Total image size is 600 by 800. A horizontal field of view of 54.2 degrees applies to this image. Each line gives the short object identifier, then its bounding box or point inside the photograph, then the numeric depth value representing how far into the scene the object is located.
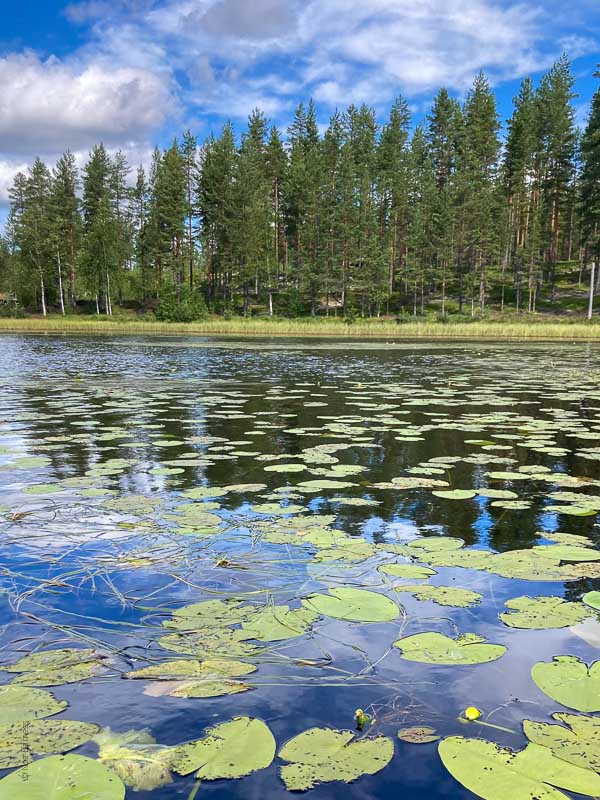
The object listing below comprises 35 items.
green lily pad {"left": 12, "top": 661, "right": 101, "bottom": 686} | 1.88
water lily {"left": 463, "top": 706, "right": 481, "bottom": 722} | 1.71
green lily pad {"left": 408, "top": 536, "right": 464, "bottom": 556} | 3.12
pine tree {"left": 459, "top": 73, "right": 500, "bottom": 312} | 44.22
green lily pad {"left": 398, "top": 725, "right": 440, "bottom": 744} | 1.66
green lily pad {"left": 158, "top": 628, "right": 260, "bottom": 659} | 2.06
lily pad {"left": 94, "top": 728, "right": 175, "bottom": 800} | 1.50
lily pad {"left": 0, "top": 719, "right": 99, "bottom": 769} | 1.51
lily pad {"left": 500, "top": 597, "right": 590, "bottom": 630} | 2.29
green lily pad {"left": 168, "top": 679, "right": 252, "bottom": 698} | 1.85
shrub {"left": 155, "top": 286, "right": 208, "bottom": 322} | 43.81
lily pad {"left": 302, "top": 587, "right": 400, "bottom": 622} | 2.31
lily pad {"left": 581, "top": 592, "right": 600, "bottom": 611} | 2.45
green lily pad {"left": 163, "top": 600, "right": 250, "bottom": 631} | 2.27
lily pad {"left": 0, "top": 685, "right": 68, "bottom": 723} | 1.69
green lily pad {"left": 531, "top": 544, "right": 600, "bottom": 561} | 2.96
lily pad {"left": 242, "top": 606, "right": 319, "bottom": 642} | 2.19
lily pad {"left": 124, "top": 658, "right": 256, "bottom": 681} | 1.94
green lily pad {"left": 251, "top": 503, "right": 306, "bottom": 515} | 3.79
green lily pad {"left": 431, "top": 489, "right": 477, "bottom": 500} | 4.11
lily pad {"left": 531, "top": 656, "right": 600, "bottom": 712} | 1.78
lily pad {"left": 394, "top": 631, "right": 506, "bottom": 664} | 2.00
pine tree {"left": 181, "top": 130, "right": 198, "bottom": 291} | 48.78
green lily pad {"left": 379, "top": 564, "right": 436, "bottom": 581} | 2.74
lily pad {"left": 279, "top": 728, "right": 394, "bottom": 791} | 1.48
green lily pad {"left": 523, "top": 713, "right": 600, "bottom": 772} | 1.52
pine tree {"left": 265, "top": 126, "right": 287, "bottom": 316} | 50.38
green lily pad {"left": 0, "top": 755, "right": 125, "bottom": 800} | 1.35
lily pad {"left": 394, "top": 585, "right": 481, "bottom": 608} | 2.47
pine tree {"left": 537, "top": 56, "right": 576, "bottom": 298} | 46.19
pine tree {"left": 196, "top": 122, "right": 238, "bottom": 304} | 45.56
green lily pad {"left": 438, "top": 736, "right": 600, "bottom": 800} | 1.39
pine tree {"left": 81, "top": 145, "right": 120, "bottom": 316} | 46.19
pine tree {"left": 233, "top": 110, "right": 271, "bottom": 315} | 44.56
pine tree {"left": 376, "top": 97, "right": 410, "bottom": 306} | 49.41
